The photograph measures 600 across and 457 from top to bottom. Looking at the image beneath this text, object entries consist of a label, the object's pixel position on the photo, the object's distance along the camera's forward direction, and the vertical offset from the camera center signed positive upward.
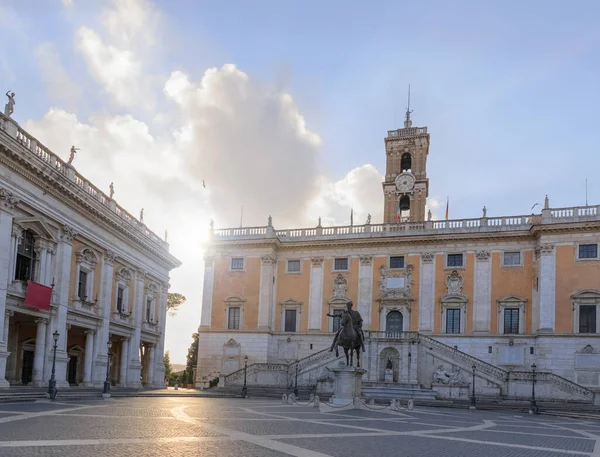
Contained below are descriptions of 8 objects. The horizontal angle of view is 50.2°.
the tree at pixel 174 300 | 76.25 +2.53
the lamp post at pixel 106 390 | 31.07 -3.50
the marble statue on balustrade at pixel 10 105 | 29.83 +9.68
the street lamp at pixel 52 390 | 26.30 -3.00
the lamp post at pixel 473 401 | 37.46 -3.87
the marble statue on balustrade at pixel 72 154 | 35.78 +9.04
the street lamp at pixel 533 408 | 35.00 -3.79
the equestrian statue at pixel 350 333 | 29.86 -0.15
